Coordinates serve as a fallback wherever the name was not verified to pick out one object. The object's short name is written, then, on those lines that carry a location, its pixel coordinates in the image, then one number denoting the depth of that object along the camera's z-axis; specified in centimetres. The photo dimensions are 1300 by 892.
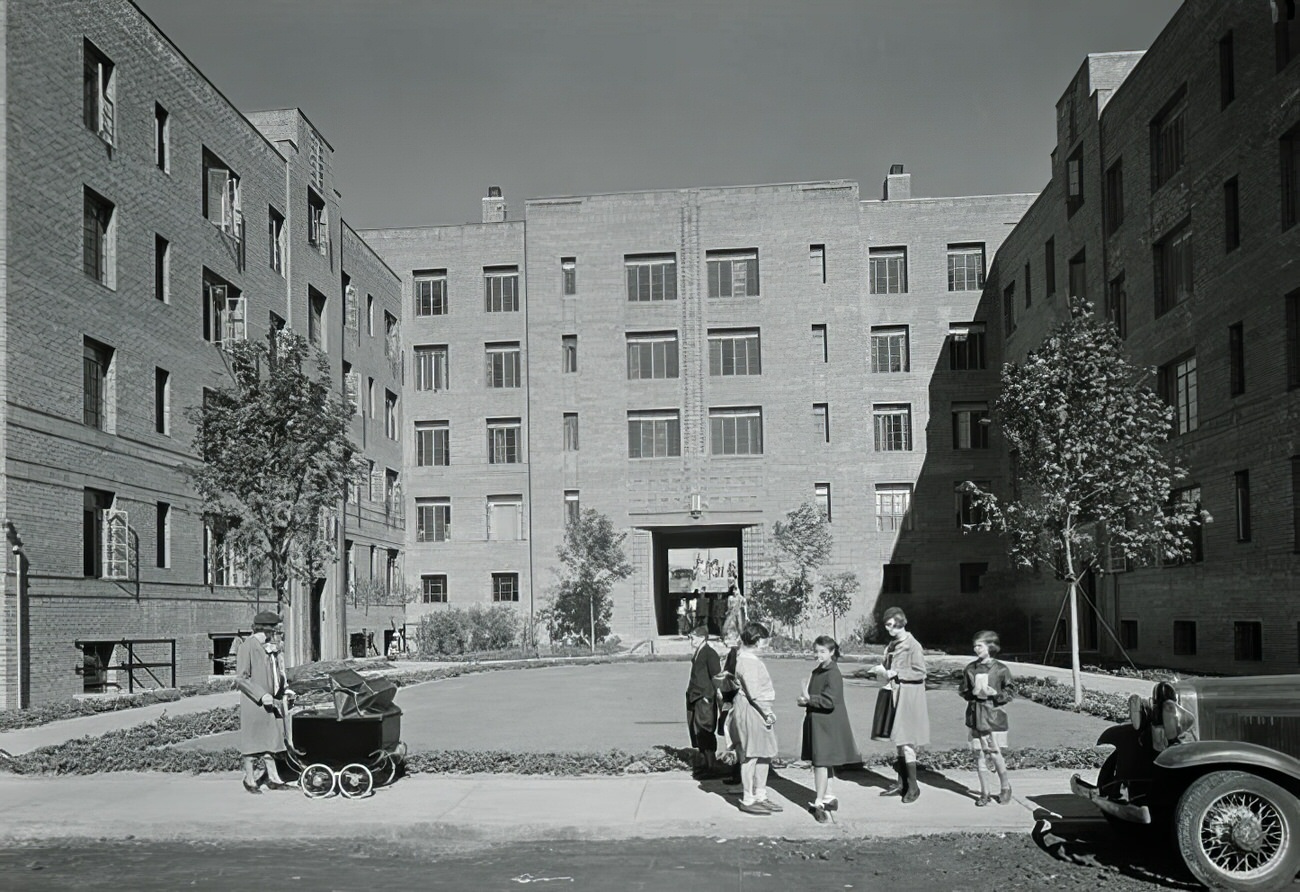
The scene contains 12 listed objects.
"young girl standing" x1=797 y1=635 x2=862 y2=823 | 1038
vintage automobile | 800
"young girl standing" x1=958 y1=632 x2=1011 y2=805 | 1087
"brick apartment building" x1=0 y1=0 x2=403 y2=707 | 2133
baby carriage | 1166
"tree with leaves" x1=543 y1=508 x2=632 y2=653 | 4559
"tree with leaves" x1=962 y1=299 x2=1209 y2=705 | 2041
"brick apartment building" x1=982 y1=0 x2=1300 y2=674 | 2331
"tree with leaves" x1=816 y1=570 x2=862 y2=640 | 4488
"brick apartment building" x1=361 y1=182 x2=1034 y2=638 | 4775
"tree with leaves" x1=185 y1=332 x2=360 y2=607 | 2422
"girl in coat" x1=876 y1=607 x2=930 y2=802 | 1089
